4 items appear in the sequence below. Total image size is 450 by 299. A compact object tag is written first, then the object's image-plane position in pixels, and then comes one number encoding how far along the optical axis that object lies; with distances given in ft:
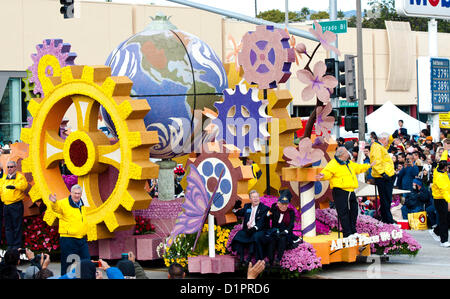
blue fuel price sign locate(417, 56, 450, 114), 113.19
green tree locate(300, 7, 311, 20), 313.53
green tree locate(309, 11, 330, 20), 268.84
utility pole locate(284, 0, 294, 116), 117.83
